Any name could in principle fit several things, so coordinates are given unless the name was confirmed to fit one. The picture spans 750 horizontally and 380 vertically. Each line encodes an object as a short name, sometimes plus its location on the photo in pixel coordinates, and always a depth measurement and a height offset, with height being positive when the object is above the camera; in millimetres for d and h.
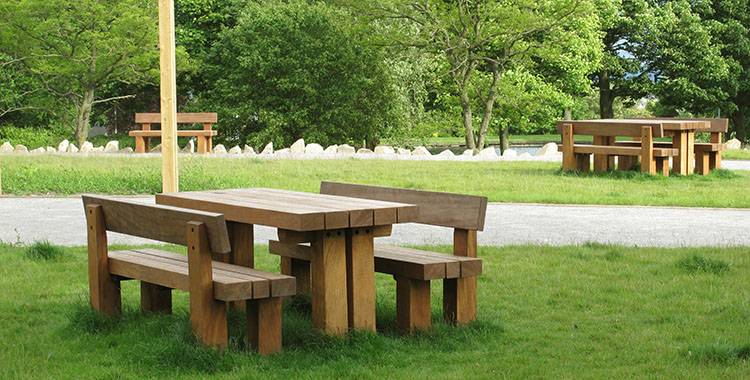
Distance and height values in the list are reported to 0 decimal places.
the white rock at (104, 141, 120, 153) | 28188 -373
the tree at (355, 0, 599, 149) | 29570 +2512
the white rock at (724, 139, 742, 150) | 29706 -544
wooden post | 11469 +346
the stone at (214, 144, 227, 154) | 27422 -448
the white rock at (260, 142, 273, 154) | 26006 -442
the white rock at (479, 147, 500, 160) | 24172 -567
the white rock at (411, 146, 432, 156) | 25125 -534
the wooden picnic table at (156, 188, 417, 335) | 6141 -592
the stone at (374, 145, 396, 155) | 26906 -506
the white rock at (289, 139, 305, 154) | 26141 -398
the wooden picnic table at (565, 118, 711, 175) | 17922 -137
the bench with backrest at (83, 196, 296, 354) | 5941 -770
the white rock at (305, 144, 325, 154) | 25769 -442
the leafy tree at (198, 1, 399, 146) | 30984 +1279
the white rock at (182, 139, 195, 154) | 28112 -446
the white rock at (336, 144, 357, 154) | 26719 -468
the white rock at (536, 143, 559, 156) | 24656 -511
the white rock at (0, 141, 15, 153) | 27734 -360
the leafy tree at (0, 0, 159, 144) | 30625 +2450
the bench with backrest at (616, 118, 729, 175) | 18844 -424
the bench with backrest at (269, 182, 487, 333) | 6688 -779
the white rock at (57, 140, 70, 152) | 28172 -354
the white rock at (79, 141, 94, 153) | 27875 -361
